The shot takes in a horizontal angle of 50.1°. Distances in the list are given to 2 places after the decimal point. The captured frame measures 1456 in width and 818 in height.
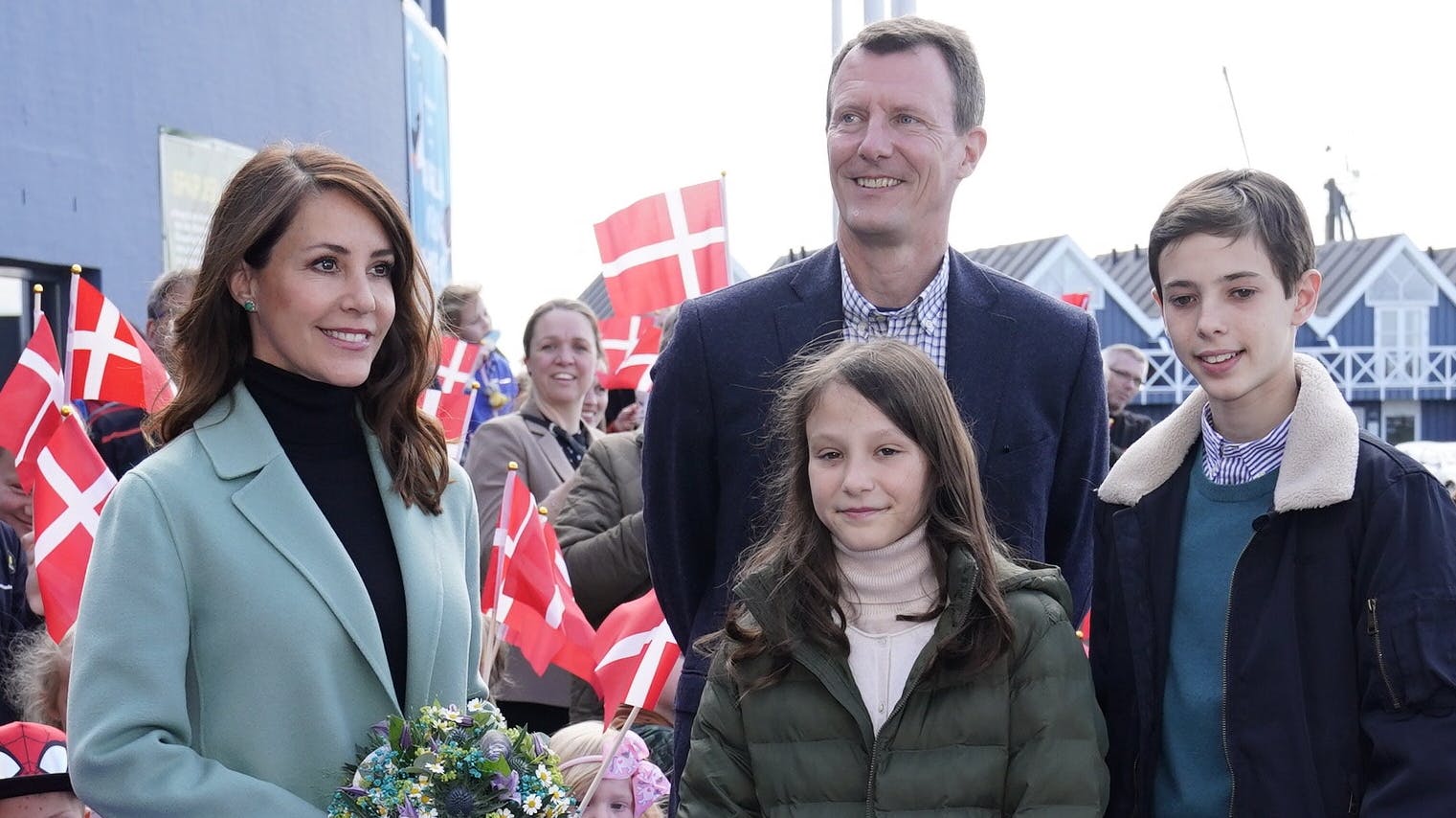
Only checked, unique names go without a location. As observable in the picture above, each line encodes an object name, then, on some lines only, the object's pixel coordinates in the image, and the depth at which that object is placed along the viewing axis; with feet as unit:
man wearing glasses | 36.22
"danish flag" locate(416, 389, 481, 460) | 23.07
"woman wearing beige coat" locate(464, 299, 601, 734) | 19.90
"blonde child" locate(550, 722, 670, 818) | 15.65
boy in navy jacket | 9.20
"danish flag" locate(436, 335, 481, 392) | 26.30
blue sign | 56.44
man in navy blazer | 11.22
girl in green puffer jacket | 9.74
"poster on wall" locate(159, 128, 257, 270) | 36.68
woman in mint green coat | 8.69
